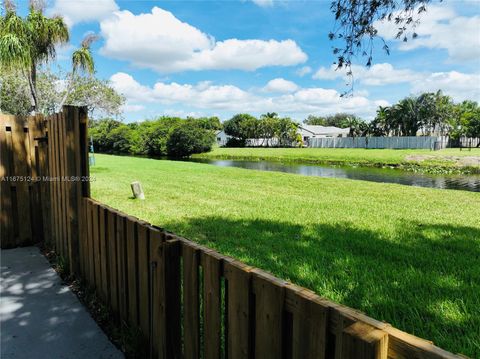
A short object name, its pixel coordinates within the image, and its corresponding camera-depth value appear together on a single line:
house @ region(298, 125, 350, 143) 85.94
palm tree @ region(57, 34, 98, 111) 12.64
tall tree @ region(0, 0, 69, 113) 9.67
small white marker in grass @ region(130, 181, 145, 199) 8.95
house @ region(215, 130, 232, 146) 85.50
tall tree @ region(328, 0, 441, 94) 4.90
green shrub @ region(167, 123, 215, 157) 51.59
